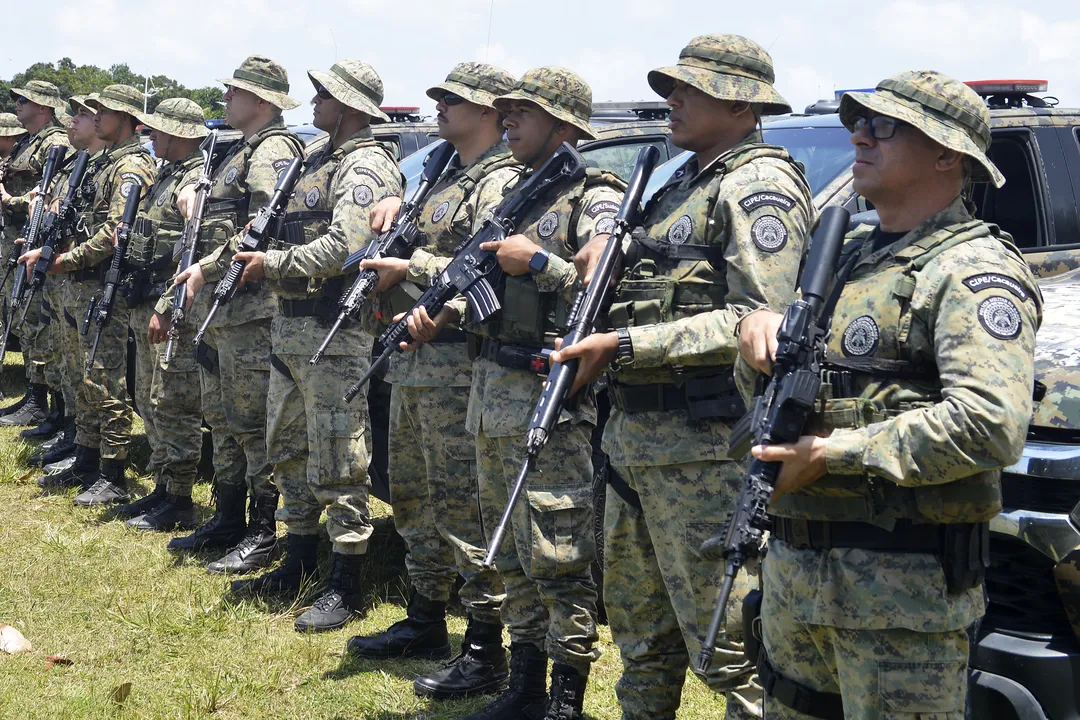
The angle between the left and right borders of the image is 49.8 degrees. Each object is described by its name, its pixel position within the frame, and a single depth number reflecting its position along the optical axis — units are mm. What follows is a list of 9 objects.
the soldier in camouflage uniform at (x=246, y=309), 6160
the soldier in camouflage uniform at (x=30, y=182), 9953
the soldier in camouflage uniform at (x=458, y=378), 4633
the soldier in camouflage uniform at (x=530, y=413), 4008
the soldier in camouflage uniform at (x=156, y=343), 7121
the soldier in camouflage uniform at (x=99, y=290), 7750
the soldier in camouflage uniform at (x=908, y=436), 2365
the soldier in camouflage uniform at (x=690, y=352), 3215
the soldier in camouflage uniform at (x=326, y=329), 5355
